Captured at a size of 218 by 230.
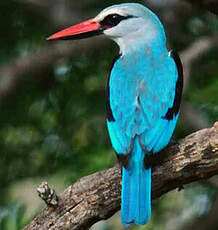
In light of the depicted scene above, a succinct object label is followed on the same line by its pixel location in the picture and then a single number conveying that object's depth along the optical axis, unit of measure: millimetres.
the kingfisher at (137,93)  9430
